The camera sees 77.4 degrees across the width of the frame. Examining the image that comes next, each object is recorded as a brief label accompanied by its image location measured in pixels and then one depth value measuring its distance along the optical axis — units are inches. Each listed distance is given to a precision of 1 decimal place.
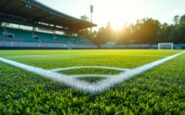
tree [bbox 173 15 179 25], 1425.0
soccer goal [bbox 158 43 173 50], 834.0
